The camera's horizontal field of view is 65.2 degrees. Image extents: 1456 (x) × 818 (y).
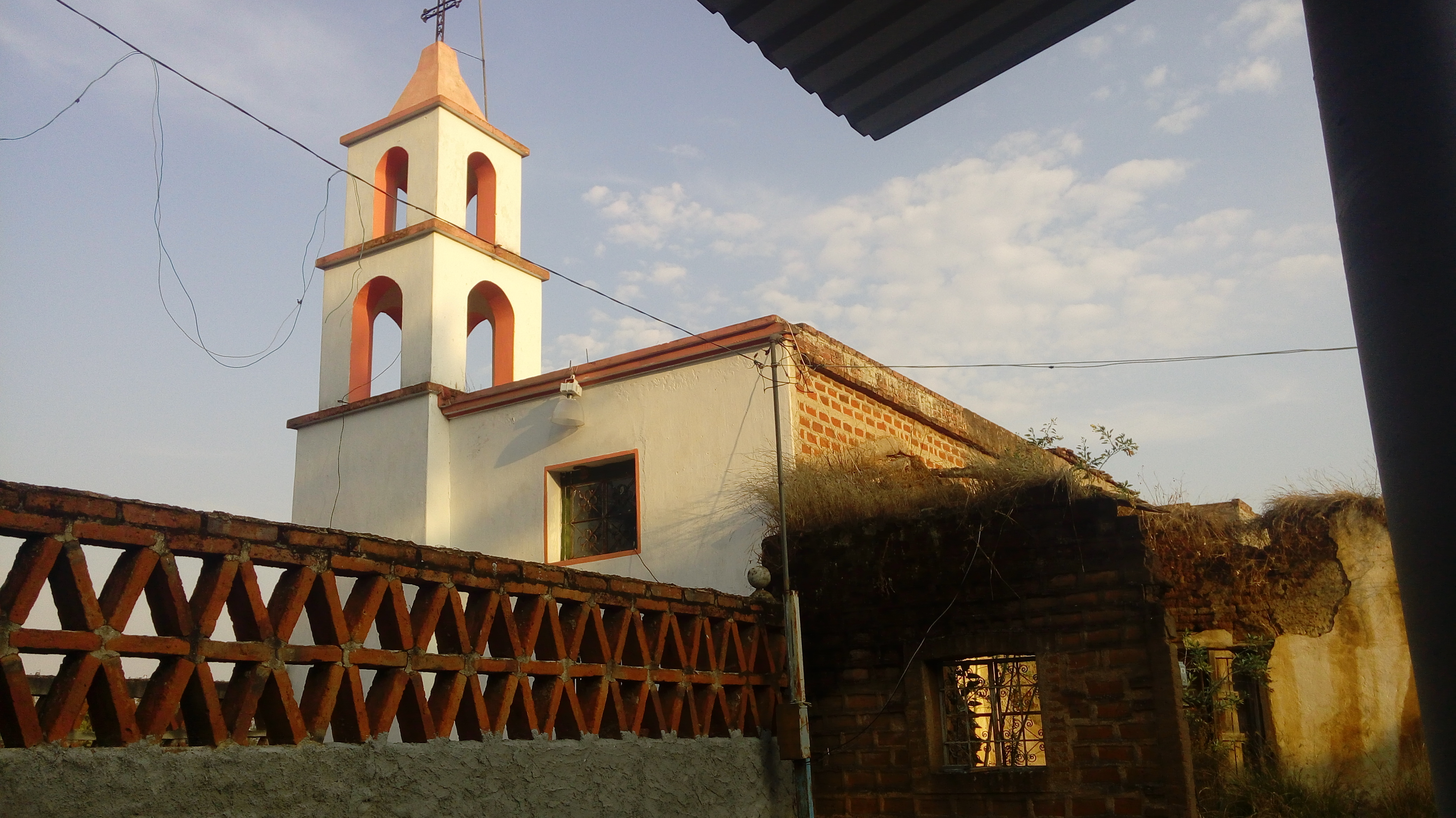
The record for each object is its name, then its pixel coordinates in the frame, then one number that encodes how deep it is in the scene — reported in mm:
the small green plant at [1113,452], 9170
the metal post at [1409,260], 1035
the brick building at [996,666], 7645
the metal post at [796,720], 8406
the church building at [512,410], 10430
